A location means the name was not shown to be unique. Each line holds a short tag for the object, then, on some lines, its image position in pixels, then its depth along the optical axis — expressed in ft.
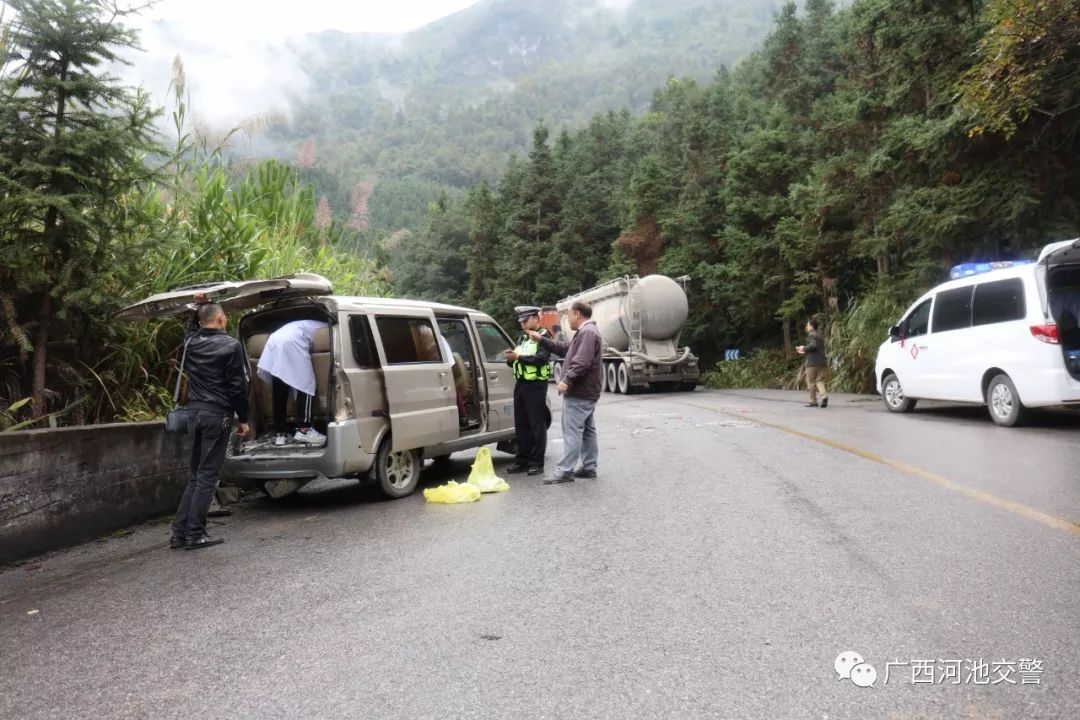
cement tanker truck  81.66
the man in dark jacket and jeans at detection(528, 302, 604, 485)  27.43
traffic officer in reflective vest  28.95
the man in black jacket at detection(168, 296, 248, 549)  19.48
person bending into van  23.31
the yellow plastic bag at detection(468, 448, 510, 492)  25.44
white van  33.78
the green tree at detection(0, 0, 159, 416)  21.08
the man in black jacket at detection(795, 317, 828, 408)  52.60
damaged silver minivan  22.58
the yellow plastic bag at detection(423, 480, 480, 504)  23.82
